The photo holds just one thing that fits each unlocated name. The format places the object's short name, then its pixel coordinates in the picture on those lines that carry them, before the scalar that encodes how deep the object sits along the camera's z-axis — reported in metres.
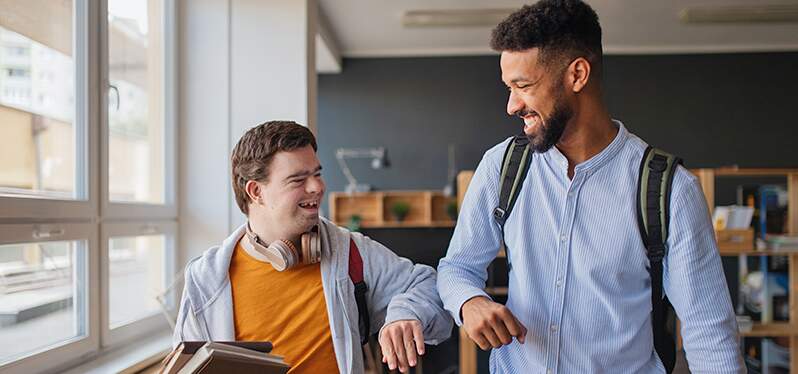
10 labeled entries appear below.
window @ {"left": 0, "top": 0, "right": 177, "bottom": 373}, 2.34
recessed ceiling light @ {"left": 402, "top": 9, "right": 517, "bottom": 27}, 5.82
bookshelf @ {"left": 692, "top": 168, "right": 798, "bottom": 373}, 5.03
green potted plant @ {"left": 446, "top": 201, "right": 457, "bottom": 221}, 6.92
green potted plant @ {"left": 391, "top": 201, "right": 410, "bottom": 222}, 7.00
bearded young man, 1.48
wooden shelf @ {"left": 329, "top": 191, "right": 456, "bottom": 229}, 7.07
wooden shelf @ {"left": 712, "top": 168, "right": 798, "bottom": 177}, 5.02
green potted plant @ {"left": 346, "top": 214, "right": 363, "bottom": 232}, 6.91
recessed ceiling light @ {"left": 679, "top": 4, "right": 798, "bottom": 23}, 5.80
